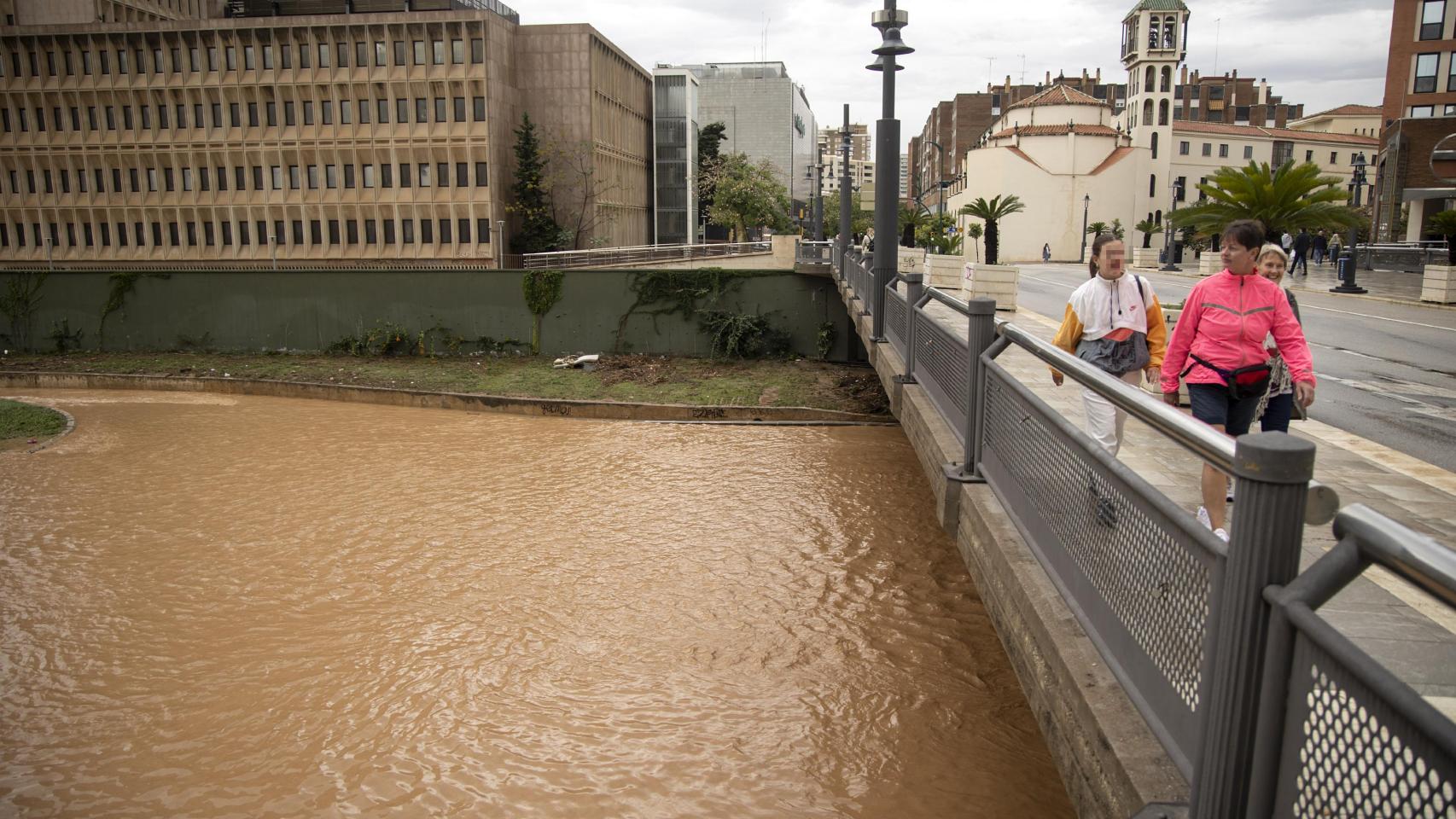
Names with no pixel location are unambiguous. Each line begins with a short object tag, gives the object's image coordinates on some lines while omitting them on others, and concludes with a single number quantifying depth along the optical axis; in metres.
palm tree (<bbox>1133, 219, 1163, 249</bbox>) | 66.56
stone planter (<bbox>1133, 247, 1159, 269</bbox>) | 48.47
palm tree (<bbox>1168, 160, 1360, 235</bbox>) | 22.97
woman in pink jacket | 5.34
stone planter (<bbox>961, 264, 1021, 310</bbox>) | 19.70
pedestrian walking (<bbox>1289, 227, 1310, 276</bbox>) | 36.25
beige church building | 77.44
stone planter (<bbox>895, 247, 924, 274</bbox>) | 25.61
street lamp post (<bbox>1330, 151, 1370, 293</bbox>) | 27.94
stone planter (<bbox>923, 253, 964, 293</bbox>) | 24.56
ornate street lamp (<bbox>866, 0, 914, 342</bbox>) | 12.64
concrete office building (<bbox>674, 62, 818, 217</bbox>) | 117.69
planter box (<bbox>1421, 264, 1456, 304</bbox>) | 23.80
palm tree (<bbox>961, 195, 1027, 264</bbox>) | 33.44
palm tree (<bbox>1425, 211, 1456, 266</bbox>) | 25.73
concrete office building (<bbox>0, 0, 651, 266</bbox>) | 53.12
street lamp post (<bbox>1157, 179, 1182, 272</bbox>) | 45.47
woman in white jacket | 6.16
